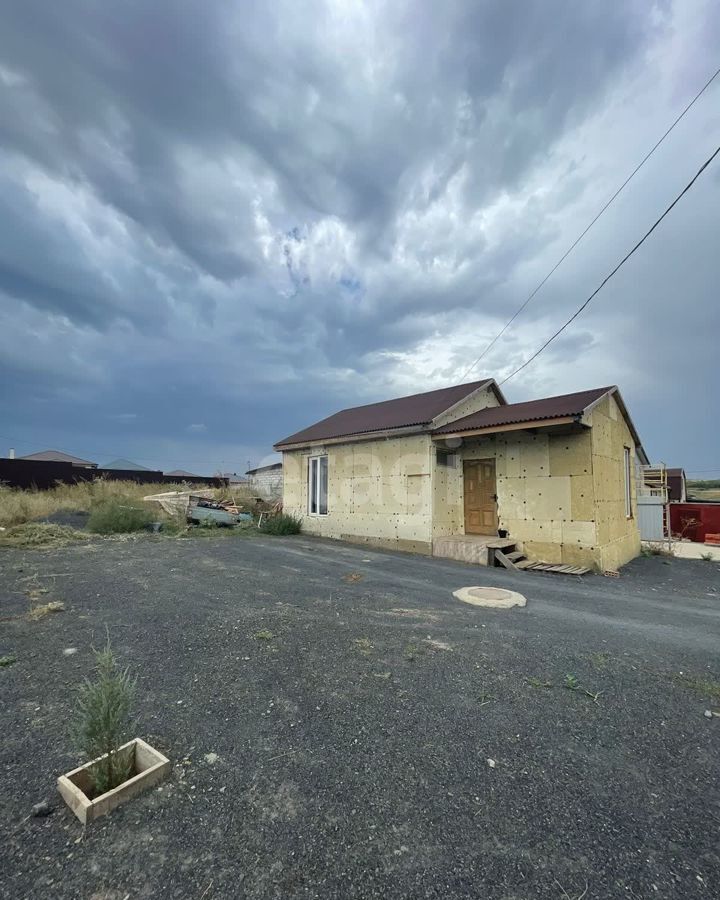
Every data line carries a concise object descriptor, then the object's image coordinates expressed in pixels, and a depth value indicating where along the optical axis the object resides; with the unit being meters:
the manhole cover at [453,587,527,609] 6.15
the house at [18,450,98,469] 40.51
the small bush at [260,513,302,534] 14.27
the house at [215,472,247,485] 32.47
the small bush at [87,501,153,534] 12.80
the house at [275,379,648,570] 9.47
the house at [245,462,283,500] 24.90
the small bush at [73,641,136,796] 2.24
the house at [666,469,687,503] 25.97
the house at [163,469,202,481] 35.19
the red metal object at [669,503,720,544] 17.36
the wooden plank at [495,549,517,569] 9.45
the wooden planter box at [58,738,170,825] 2.04
